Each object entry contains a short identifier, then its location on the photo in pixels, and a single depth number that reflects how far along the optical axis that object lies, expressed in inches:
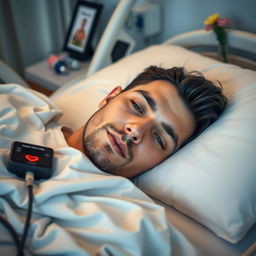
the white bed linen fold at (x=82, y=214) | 32.6
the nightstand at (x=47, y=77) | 73.5
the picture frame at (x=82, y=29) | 77.7
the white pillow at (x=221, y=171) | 38.8
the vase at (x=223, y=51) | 59.7
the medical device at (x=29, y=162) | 36.7
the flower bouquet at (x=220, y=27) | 58.5
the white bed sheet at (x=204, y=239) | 37.3
